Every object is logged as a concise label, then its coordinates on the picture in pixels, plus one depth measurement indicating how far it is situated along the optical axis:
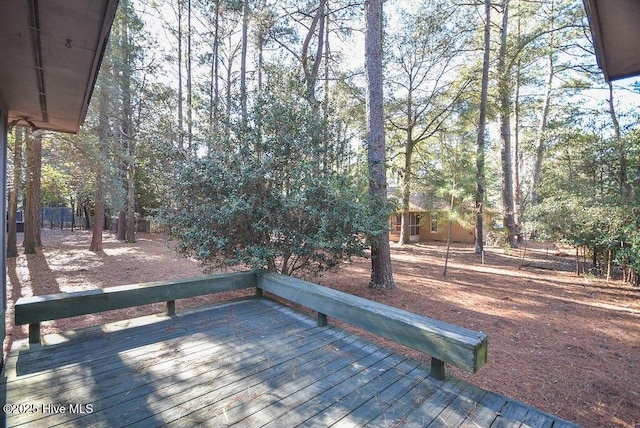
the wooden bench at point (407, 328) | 2.03
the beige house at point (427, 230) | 18.44
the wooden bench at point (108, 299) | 2.55
